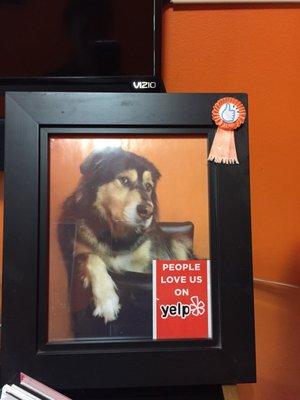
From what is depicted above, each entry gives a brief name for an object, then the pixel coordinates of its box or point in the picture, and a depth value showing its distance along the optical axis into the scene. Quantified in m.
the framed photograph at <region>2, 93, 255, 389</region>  0.55
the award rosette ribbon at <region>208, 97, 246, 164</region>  0.58
